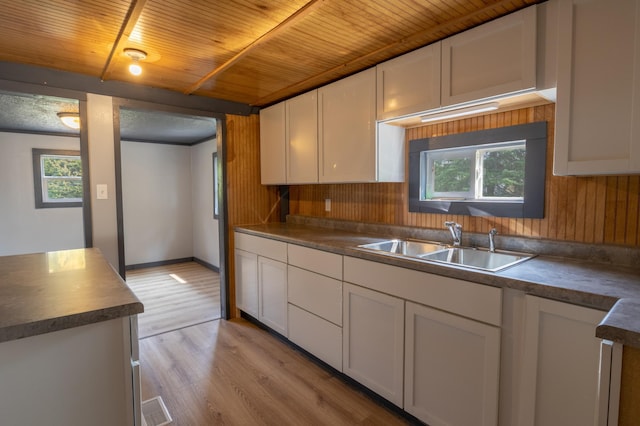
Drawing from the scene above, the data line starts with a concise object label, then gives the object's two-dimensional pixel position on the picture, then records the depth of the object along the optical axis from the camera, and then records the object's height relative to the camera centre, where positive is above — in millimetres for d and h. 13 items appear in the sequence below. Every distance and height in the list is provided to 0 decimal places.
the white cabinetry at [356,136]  2322 +409
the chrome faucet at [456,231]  2104 -238
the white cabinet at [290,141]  2844 +471
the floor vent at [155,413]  1877 -1283
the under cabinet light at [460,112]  1830 +476
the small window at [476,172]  1996 +137
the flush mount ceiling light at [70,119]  3199 +688
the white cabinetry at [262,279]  2746 -771
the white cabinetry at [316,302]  2230 -782
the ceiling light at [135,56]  2068 +852
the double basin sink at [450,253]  1871 -369
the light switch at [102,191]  2674 +1
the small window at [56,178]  4809 +198
